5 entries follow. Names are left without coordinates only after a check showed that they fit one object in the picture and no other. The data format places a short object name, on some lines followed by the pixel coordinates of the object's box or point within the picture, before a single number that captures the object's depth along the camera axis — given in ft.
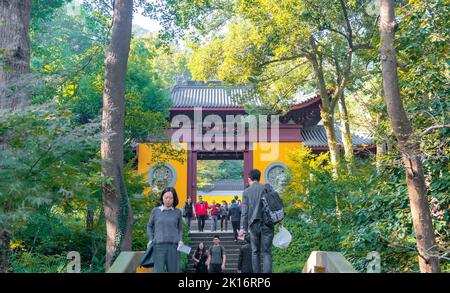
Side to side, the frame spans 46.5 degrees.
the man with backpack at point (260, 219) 20.54
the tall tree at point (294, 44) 42.01
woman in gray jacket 19.26
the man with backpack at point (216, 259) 33.06
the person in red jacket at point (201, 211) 62.64
